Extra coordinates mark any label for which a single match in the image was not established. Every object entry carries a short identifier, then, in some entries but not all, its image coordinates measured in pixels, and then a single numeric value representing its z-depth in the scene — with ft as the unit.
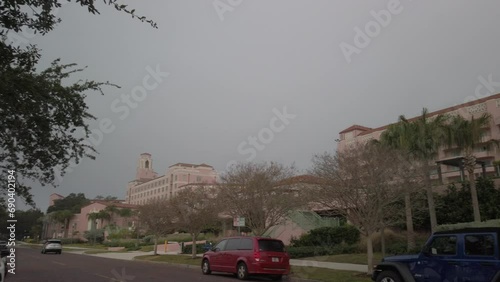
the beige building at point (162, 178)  449.48
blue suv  27.12
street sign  72.38
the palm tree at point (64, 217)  343.05
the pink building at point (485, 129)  148.56
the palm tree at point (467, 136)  88.17
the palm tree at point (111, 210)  308.19
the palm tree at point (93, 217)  302.82
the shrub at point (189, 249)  113.44
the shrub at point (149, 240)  189.88
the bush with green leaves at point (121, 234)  226.38
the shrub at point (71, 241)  276.41
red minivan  51.70
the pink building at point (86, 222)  318.65
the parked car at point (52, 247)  134.62
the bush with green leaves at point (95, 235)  249.14
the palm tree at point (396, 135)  90.82
